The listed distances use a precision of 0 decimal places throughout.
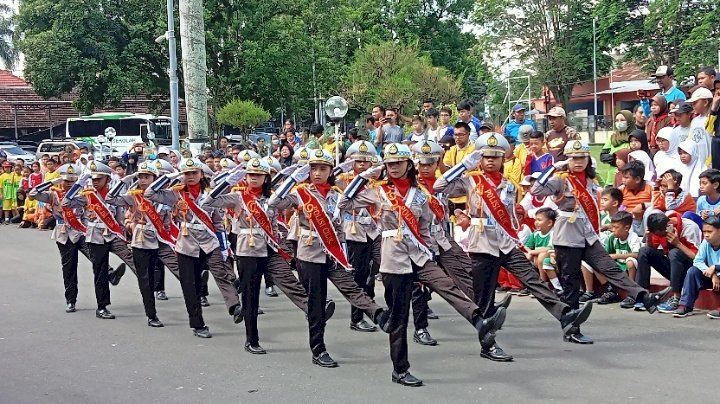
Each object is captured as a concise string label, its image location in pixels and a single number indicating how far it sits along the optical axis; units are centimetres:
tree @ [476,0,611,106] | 4909
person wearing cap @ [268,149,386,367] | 771
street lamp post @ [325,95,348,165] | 1449
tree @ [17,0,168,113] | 3403
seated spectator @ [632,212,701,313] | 933
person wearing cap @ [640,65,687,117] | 1223
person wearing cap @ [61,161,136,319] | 1042
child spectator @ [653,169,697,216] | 997
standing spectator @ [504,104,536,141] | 1360
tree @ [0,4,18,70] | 6031
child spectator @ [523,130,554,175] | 1148
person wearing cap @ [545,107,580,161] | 1121
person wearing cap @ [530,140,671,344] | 832
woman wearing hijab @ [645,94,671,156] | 1193
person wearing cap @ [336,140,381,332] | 940
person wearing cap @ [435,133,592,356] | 785
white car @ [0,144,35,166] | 3925
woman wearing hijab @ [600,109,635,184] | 1230
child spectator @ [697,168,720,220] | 944
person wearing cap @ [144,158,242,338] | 910
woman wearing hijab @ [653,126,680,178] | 1110
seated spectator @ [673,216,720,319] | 885
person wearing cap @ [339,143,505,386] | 703
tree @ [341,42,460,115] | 2825
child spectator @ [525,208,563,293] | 1030
